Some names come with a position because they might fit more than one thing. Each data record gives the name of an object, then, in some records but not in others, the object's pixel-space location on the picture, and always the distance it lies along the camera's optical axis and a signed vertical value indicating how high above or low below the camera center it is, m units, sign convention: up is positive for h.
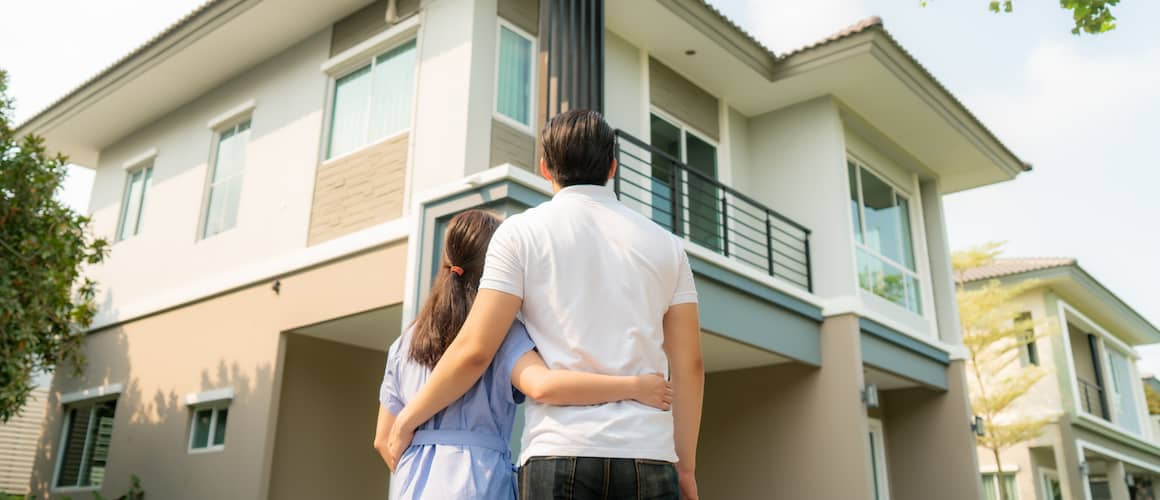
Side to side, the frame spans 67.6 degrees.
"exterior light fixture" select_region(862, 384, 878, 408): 8.56 +1.44
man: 1.64 +0.44
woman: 2.05 +0.34
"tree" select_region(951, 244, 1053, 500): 14.81 +3.14
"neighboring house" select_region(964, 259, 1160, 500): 15.23 +2.87
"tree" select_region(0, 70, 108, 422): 7.97 +2.61
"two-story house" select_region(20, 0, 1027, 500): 7.21 +3.10
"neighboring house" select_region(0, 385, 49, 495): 12.86 +1.31
